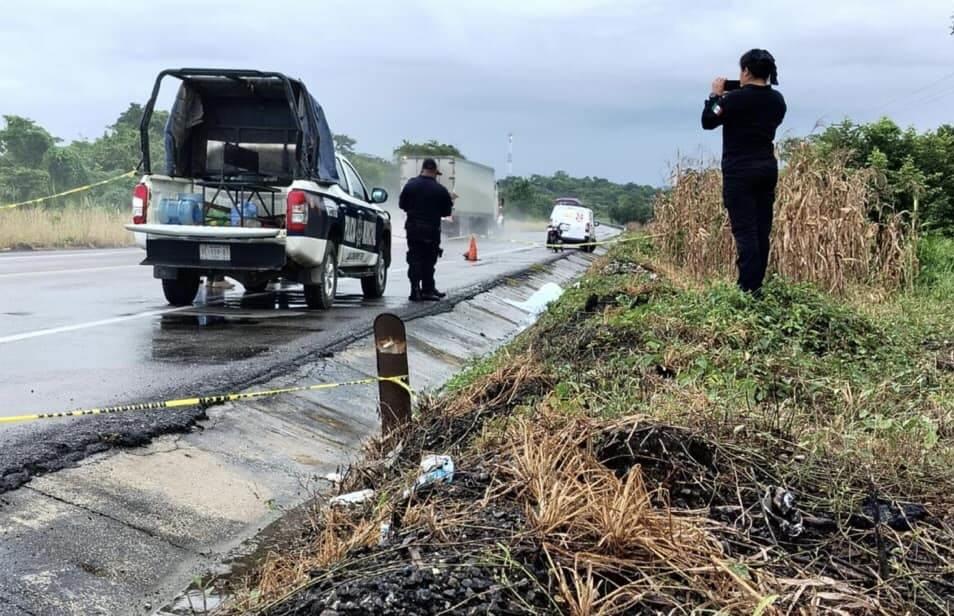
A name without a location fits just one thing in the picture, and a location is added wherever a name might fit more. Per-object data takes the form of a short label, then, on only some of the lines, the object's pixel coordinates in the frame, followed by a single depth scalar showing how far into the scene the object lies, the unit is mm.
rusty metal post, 5461
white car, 37250
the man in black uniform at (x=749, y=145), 7641
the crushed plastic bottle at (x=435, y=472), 3574
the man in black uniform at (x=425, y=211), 12227
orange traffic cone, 24559
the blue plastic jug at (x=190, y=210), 10491
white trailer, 44844
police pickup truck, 10094
